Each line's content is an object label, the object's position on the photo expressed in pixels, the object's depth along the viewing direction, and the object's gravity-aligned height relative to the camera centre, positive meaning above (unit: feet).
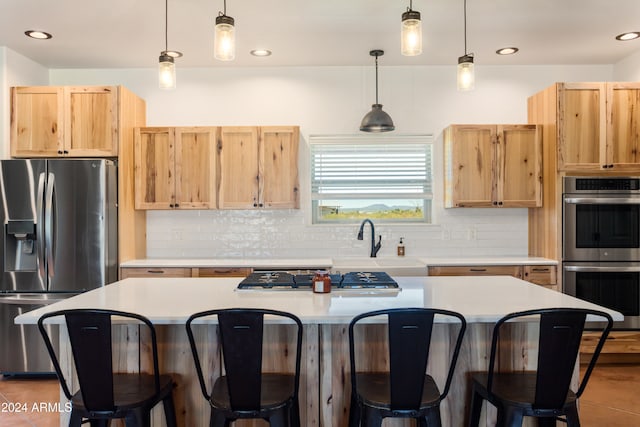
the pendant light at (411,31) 7.52 +2.94
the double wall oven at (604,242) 13.12 -0.78
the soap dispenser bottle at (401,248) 14.96 -1.06
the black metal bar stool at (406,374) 5.52 -1.92
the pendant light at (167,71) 8.75 +2.67
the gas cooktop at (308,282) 8.23 -1.21
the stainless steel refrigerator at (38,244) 12.25 -0.75
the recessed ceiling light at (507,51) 13.50 +4.75
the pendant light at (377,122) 13.25 +2.62
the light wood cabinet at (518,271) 13.14 -1.60
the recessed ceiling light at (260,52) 13.47 +4.71
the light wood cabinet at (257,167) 14.03 +1.42
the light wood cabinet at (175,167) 14.05 +1.43
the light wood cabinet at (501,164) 13.92 +1.49
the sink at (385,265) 13.21 -1.47
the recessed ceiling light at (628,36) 12.39 +4.75
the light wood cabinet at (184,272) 13.20 -1.59
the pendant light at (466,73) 9.11 +2.74
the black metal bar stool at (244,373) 5.56 -1.90
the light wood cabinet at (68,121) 13.24 +2.65
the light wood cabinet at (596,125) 13.24 +2.51
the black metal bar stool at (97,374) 5.67 -1.96
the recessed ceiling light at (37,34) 12.00 +4.67
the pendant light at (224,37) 7.63 +2.90
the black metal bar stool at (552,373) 5.71 -1.97
